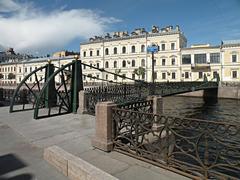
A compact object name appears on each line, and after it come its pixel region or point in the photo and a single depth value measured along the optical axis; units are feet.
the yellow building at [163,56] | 121.93
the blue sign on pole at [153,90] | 38.20
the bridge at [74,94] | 28.63
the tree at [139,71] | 136.94
